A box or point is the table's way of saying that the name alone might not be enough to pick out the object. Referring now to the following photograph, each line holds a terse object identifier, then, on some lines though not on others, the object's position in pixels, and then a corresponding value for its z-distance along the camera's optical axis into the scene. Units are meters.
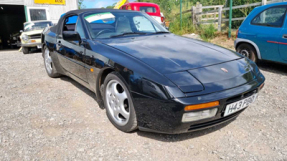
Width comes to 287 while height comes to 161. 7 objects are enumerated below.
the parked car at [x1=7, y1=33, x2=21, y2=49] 17.77
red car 11.79
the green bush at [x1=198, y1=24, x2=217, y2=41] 9.43
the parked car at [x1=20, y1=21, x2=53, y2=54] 9.99
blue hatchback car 4.49
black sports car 1.99
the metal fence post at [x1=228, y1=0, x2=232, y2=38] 8.70
